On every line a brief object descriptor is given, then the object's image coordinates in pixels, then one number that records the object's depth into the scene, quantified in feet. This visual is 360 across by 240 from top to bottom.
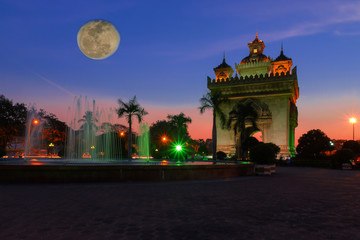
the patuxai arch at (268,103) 139.95
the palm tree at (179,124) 201.98
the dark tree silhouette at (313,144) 145.07
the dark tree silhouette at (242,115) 126.21
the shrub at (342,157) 105.40
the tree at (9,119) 125.29
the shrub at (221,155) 134.62
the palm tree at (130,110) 107.55
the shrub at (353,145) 139.85
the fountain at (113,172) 37.09
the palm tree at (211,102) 103.04
